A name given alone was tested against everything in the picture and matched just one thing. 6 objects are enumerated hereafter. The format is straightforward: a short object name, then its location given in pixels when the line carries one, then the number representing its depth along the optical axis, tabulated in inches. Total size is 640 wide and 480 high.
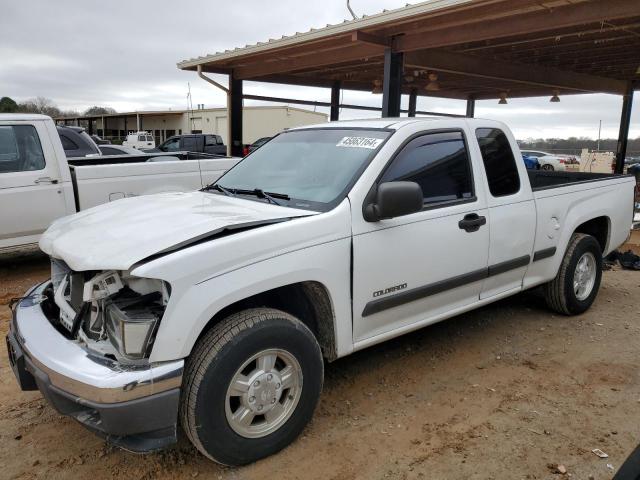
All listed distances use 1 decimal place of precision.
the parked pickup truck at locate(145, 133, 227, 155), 845.8
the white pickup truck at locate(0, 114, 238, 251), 243.6
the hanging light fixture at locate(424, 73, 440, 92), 500.4
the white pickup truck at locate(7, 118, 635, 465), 96.2
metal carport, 279.7
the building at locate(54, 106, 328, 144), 1573.6
